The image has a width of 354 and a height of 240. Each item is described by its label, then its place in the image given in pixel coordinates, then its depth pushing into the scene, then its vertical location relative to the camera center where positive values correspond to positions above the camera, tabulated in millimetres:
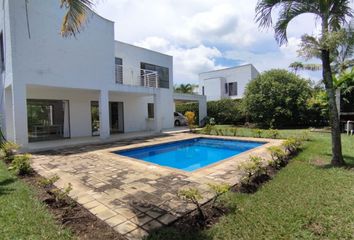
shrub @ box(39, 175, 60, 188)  5355 -1473
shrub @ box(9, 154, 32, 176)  6960 -1422
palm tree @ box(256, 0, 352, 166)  7047 +3074
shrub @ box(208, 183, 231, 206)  4438 -1440
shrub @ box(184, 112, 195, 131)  19373 -290
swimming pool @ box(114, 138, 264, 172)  10703 -1991
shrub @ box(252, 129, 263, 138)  15372 -1313
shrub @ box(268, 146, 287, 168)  7427 -1478
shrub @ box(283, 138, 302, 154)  9305 -1343
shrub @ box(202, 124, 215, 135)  17797 -1138
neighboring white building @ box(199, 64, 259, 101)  31203 +4686
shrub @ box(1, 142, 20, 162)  8928 -1218
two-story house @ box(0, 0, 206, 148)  10961 +2290
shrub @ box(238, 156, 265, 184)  5883 -1443
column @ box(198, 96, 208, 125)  25514 +825
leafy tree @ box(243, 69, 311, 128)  21020 +1432
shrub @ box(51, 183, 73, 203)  4691 -1589
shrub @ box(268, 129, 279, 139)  14445 -1252
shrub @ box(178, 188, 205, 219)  4090 -1458
